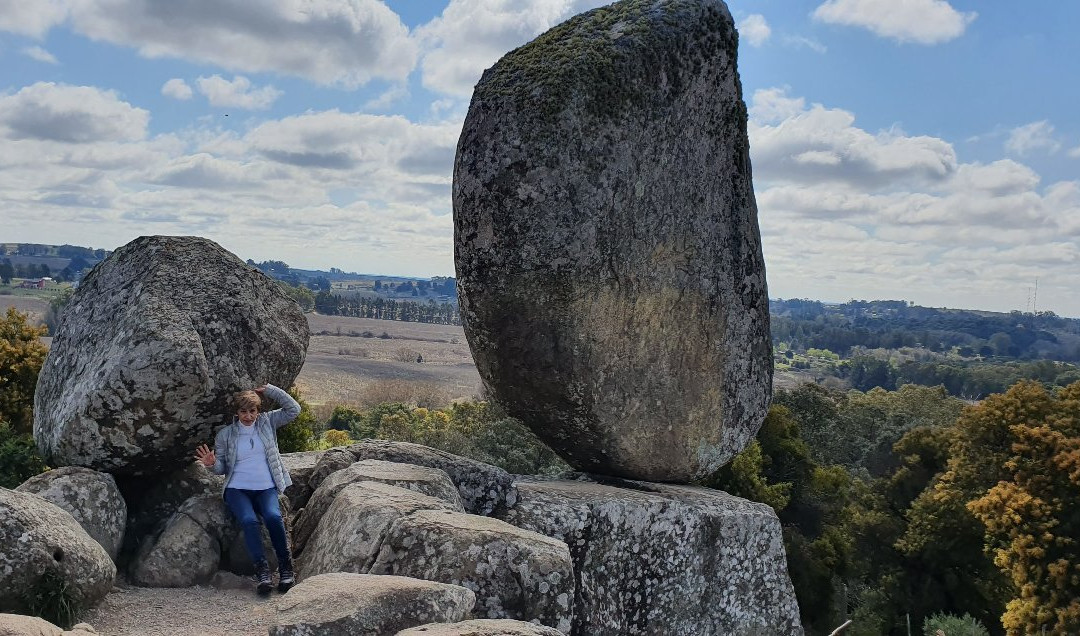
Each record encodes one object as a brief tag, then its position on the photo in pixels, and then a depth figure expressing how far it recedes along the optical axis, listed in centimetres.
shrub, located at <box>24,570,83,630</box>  695
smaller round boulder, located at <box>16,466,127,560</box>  839
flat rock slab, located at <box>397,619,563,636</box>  515
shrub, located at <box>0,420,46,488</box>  1019
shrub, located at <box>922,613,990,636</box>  2061
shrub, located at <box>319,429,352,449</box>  3512
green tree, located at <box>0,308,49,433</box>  1436
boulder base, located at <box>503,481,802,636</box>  899
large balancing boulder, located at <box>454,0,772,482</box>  897
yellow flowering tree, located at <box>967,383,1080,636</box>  1925
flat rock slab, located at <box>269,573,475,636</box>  548
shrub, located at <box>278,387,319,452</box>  1785
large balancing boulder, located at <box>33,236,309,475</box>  884
